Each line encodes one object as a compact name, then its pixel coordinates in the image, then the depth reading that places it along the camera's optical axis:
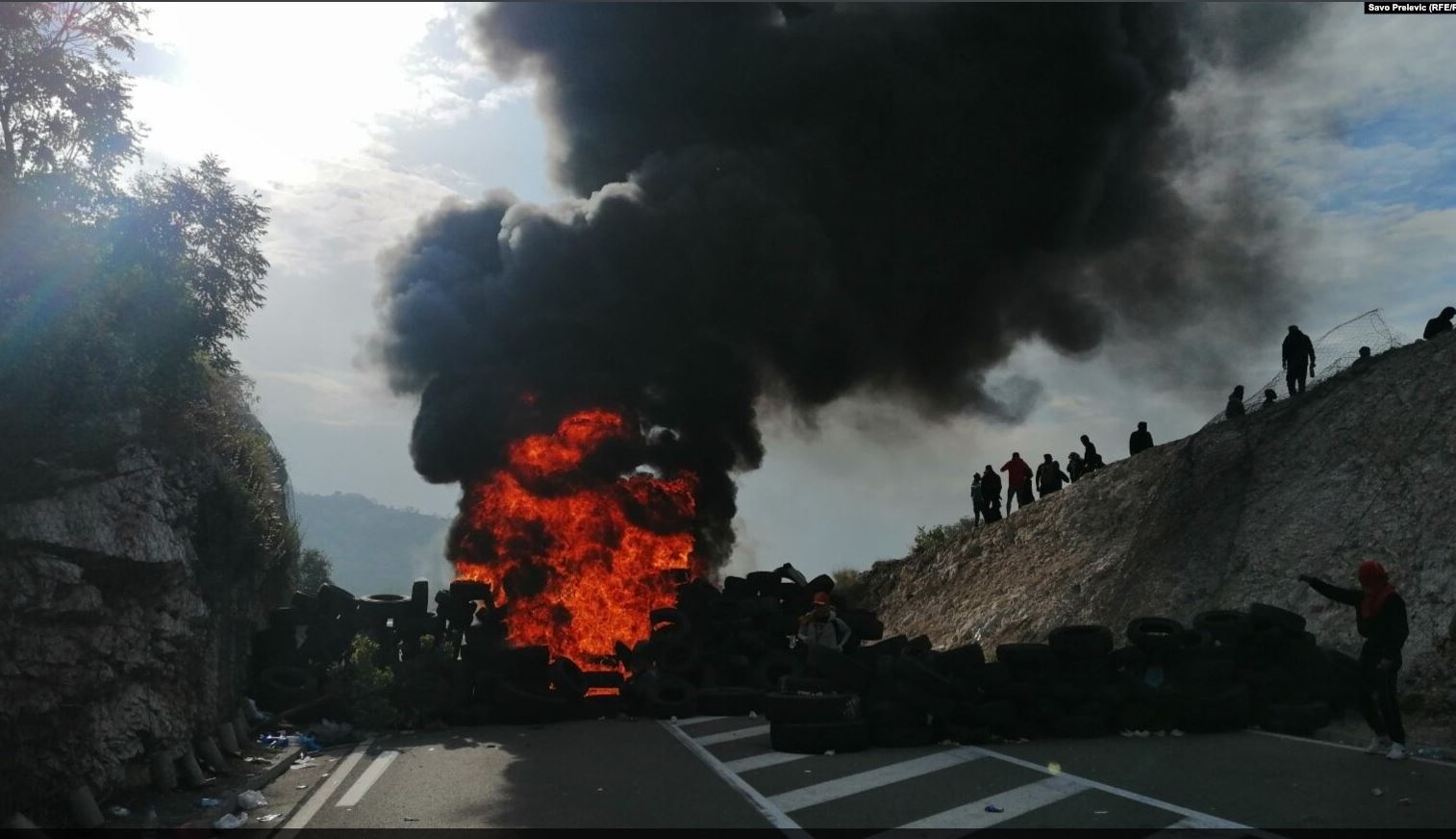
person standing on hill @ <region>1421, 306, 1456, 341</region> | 20.19
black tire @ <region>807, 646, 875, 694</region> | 12.09
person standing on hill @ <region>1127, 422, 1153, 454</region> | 25.78
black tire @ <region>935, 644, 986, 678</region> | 12.40
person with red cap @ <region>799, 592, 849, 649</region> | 14.33
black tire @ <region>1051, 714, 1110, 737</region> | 11.98
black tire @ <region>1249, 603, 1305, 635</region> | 12.54
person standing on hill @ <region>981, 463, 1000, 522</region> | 28.69
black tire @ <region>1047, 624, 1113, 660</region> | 12.39
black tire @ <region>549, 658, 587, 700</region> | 15.53
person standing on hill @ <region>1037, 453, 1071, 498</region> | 27.80
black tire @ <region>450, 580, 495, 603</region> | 17.59
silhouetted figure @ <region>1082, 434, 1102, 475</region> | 27.95
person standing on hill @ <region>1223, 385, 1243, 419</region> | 22.75
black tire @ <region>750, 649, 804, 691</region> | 16.47
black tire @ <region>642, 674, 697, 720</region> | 15.42
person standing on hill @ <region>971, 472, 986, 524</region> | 29.08
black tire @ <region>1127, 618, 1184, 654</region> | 12.55
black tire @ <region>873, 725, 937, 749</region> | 11.64
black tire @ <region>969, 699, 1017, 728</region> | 11.82
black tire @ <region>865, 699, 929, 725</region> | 11.72
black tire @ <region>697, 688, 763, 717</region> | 15.43
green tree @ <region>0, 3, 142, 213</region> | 16.98
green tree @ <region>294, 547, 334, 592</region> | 45.01
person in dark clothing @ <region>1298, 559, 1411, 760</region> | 9.77
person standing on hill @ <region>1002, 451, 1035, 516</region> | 27.99
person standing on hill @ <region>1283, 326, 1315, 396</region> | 21.59
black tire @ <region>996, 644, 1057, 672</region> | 12.34
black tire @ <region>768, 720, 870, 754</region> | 11.38
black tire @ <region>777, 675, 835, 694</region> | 13.04
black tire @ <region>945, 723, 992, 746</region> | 11.72
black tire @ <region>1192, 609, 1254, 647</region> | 12.73
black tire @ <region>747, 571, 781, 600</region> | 19.86
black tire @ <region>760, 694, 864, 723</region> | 11.60
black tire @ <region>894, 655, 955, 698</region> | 11.72
